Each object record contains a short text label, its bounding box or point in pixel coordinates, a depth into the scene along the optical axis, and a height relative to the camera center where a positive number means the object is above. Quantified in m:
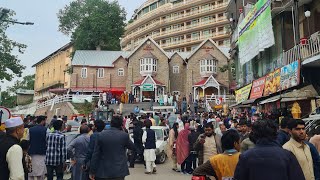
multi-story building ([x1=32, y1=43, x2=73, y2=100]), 47.92 +7.93
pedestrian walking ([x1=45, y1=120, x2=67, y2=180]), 6.19 -0.94
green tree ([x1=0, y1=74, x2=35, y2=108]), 59.77 +5.78
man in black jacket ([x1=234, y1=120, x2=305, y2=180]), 2.48 -0.50
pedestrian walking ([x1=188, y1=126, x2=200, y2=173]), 8.74 -0.93
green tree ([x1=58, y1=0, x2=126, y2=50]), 41.09 +14.40
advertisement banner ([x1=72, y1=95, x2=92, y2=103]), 30.69 +1.56
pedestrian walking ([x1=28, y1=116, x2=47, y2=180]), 5.93 -0.86
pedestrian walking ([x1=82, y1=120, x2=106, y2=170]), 5.36 -0.63
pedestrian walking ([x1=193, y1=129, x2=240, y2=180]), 2.98 -0.58
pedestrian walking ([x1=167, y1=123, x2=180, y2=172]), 9.80 -1.28
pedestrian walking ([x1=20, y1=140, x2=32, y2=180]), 3.44 -0.69
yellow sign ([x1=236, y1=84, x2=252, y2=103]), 16.49 +1.15
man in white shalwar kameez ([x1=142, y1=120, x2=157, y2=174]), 9.30 -1.35
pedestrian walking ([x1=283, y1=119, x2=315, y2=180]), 3.46 -0.48
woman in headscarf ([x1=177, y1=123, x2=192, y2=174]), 8.95 -1.25
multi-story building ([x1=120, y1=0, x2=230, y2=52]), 50.33 +18.00
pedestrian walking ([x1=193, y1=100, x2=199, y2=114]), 23.84 +0.44
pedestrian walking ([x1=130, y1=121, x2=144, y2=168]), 10.27 -0.95
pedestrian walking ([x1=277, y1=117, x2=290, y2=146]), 4.39 -0.38
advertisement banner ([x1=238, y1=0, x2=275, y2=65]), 12.93 +4.33
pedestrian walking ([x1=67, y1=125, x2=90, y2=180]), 6.21 -1.00
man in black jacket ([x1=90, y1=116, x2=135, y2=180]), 4.65 -0.83
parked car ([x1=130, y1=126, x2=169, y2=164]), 11.13 -1.36
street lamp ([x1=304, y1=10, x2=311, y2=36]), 11.81 +4.34
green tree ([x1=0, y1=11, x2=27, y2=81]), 27.75 +5.71
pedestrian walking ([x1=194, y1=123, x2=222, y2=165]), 6.21 -0.78
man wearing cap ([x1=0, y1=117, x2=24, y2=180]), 3.19 -0.59
